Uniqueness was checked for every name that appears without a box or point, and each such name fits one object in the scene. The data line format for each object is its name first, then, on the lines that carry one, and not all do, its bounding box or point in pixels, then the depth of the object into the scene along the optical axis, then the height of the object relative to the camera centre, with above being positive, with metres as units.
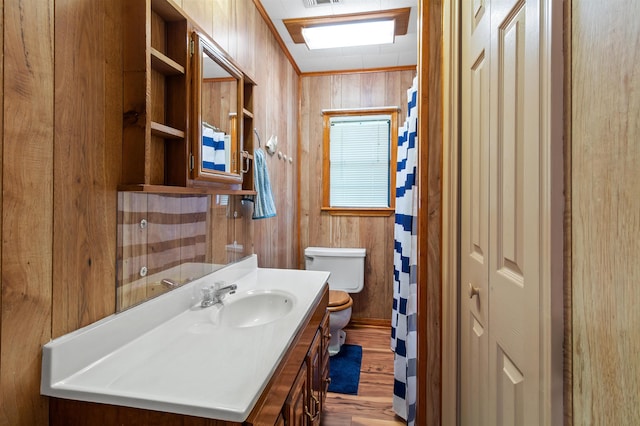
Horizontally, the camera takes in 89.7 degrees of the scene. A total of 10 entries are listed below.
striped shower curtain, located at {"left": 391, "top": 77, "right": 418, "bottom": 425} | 1.69 -0.44
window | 2.96 +0.49
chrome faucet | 1.27 -0.32
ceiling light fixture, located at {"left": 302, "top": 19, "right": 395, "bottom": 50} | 2.21 +1.29
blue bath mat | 2.05 -1.10
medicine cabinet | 0.92 +0.38
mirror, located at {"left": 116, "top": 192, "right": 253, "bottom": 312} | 0.96 -0.10
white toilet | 2.84 -0.46
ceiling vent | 1.97 +1.30
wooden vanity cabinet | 0.99 -0.65
